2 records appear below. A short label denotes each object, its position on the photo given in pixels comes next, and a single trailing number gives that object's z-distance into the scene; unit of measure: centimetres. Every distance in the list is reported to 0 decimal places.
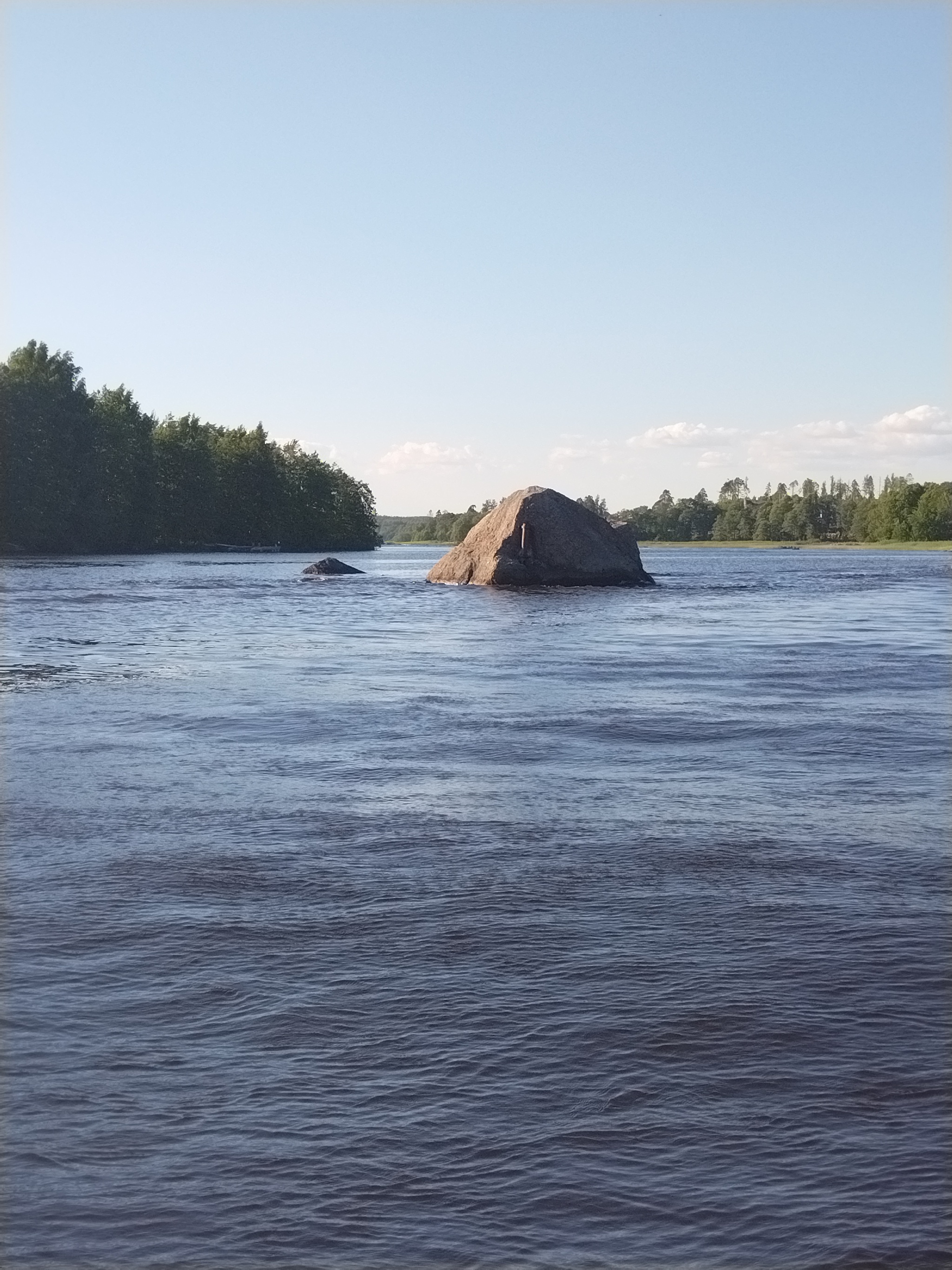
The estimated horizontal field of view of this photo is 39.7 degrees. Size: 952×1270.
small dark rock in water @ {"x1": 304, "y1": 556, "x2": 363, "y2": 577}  6200
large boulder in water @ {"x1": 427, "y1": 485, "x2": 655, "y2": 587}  4194
